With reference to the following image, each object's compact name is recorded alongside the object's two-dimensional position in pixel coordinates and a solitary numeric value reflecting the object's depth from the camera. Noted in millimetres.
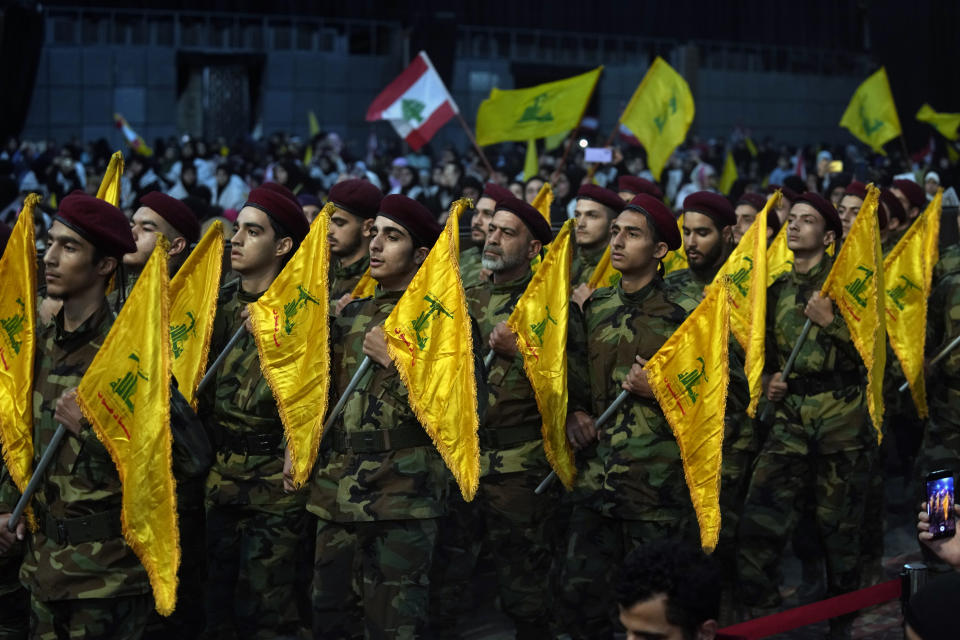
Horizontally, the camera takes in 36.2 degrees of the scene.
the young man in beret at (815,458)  7207
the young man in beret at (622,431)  6078
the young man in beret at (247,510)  6117
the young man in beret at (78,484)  4828
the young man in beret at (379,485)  5582
